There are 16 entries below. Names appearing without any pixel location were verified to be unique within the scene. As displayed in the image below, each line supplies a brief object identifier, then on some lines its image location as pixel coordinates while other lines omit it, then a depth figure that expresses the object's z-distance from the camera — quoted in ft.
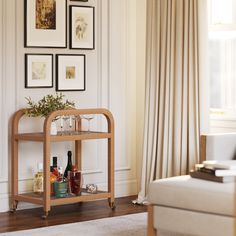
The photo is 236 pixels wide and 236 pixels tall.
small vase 19.19
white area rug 16.75
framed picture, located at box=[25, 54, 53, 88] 19.98
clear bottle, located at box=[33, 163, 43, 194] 19.58
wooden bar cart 18.53
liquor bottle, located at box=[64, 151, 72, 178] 20.08
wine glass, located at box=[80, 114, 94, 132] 20.26
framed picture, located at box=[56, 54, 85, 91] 20.72
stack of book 14.58
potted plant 19.24
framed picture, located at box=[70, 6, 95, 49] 20.96
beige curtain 20.05
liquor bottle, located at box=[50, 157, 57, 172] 19.84
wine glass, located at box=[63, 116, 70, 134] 20.18
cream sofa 14.09
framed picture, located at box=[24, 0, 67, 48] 19.90
